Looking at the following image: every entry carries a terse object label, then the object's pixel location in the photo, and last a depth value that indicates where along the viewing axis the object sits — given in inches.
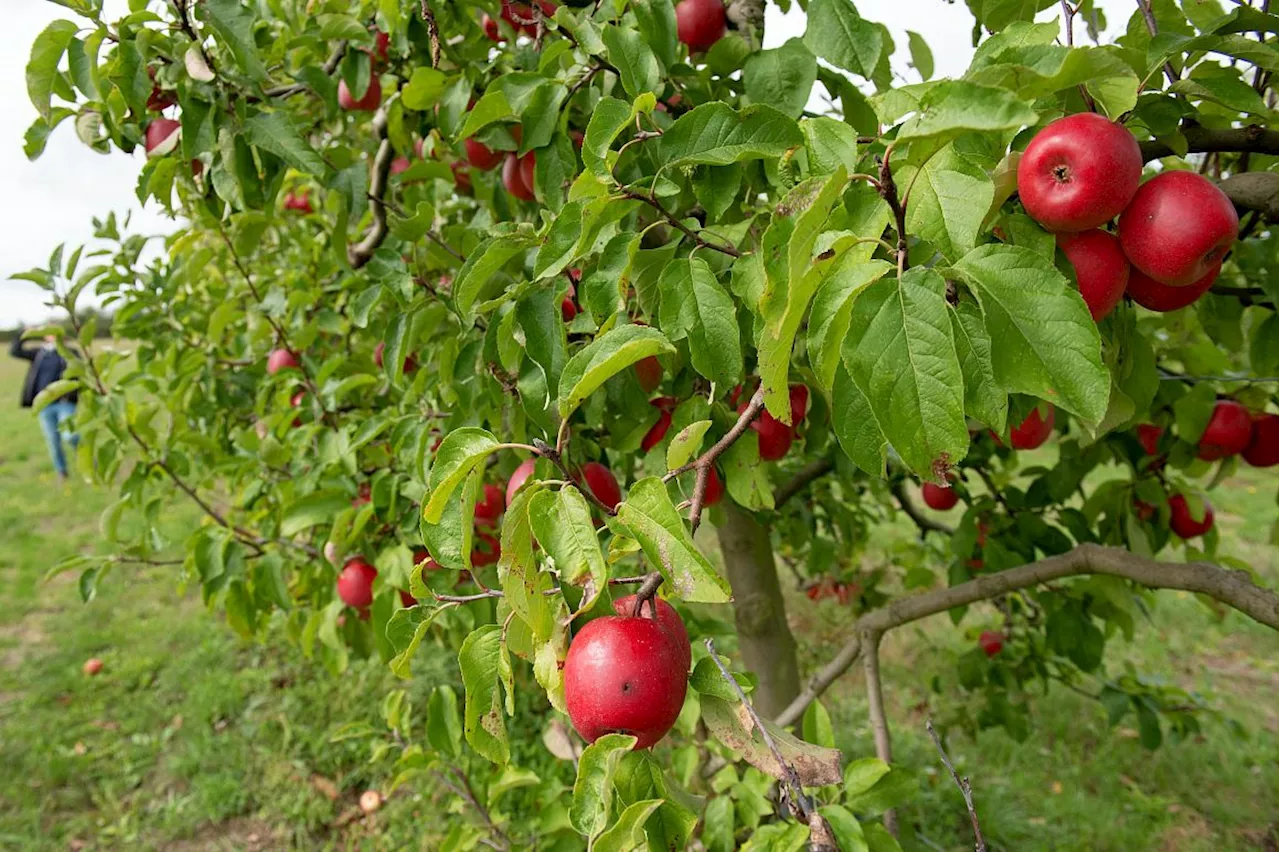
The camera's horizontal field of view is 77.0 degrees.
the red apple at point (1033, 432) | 54.9
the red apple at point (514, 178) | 63.9
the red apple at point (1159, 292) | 36.4
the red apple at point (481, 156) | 66.3
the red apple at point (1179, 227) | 31.9
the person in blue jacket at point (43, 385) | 294.8
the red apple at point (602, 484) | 52.6
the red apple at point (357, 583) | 71.1
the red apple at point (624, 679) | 28.9
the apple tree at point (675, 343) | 28.2
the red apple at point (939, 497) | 86.3
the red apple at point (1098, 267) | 34.2
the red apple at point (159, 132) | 61.3
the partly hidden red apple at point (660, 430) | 53.4
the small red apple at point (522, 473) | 46.8
